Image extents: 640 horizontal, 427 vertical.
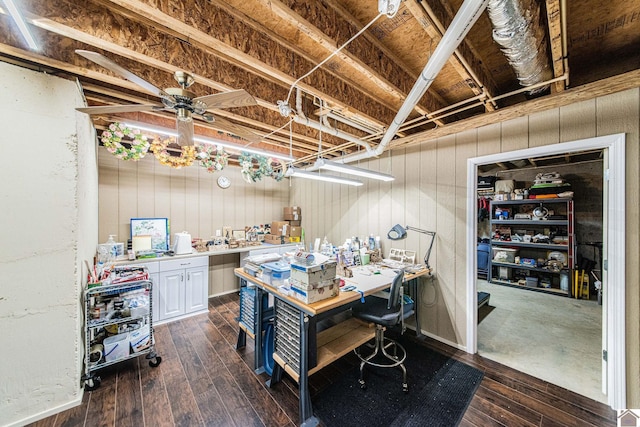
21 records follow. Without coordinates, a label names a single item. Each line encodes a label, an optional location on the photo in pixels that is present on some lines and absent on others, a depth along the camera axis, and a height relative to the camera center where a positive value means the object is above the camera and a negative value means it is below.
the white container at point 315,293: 1.85 -0.68
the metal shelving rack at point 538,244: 4.67 -0.73
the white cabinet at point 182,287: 3.43 -1.16
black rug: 1.84 -1.67
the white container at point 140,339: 2.45 -1.36
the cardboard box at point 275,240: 5.04 -0.60
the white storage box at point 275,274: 2.25 -0.61
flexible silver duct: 1.23 +1.07
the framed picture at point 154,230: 3.72 -0.28
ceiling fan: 1.60 +0.82
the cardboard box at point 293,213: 5.48 -0.02
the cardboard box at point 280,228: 5.14 -0.35
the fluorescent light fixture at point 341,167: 2.44 +0.50
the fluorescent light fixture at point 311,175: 2.84 +0.48
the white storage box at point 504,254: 5.45 -1.05
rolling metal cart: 2.18 -1.20
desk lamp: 3.08 -0.32
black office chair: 2.12 -1.01
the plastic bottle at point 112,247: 3.26 -0.48
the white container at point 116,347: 2.31 -1.36
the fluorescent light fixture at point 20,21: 1.03 +0.99
